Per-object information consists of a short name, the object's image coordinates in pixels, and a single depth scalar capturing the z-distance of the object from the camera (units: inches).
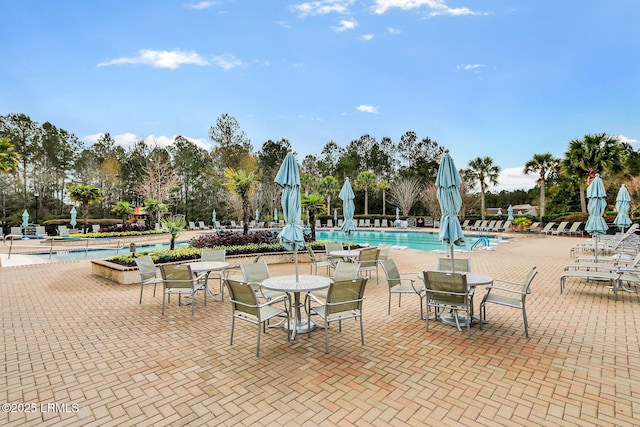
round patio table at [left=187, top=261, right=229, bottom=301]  226.5
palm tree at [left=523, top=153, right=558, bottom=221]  975.0
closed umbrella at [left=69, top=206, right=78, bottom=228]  824.9
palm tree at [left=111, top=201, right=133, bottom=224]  848.9
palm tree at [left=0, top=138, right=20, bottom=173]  574.2
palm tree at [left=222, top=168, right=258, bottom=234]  481.1
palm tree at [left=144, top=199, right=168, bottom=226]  786.8
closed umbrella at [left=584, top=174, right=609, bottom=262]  299.9
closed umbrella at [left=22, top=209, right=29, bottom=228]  798.8
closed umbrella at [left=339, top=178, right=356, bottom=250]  371.6
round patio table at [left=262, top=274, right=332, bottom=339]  159.2
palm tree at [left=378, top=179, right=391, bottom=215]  1370.6
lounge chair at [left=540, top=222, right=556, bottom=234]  804.6
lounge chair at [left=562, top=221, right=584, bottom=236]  772.6
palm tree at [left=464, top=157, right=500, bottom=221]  1139.9
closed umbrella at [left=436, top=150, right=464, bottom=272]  189.5
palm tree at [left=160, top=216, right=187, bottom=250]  362.6
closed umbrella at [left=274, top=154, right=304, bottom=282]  191.3
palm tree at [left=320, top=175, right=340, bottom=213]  1333.7
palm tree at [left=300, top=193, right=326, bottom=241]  476.7
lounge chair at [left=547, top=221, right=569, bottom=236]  784.9
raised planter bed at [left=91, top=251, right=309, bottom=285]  294.4
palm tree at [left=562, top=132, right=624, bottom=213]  778.8
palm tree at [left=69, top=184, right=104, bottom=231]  749.9
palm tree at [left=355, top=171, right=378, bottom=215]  1391.5
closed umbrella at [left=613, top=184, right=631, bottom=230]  415.2
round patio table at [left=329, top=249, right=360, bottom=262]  305.6
